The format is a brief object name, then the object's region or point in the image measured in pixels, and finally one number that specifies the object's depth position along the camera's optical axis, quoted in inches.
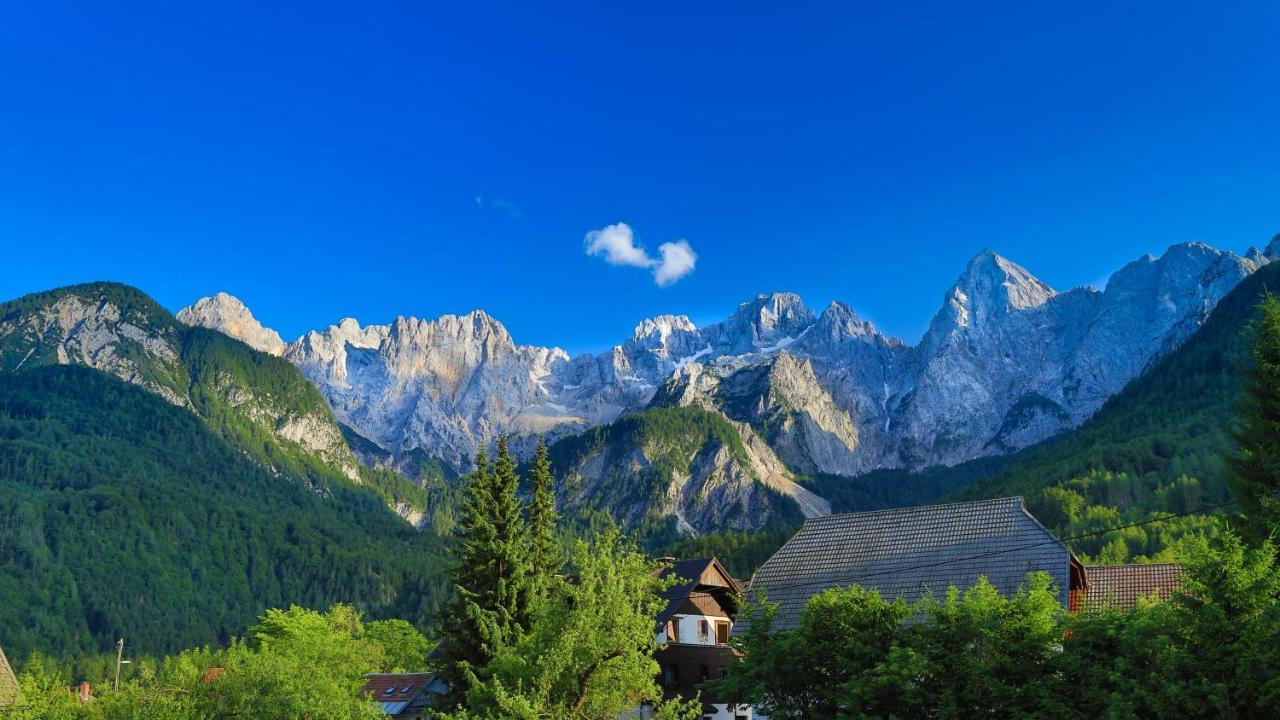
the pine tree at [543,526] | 1900.7
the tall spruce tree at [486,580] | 1734.7
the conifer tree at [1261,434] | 1348.4
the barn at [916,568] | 1922.7
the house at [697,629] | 2349.9
